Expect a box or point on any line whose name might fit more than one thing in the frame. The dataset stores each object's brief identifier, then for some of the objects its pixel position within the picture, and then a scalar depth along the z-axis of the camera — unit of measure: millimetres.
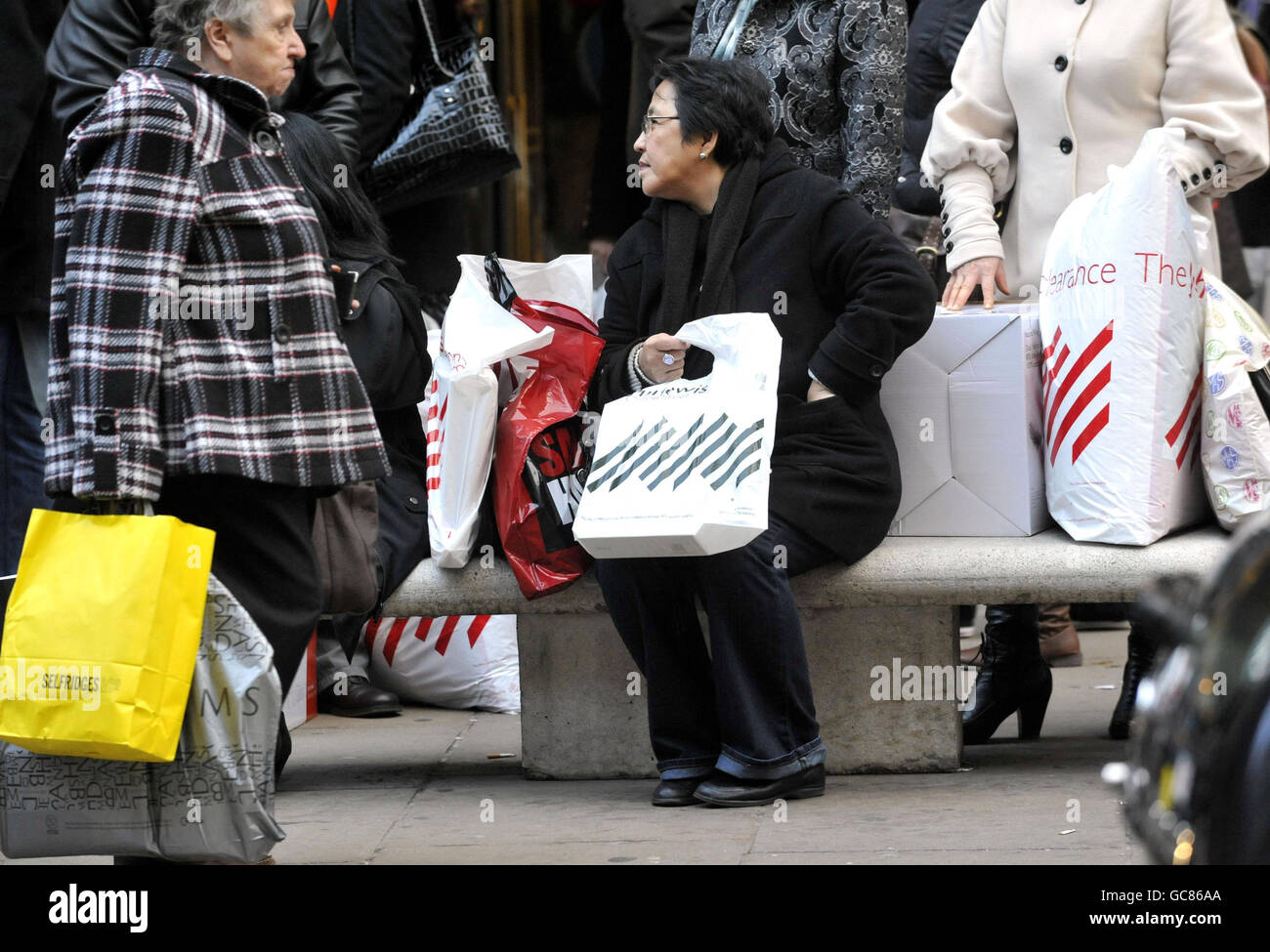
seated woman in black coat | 8234
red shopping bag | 8805
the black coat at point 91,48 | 9398
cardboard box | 9062
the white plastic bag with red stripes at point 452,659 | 11180
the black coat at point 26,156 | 9781
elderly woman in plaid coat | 6613
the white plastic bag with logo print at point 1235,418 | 8492
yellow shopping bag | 6398
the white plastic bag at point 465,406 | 8703
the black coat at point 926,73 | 11523
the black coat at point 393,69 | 11406
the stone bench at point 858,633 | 8570
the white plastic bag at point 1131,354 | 8469
